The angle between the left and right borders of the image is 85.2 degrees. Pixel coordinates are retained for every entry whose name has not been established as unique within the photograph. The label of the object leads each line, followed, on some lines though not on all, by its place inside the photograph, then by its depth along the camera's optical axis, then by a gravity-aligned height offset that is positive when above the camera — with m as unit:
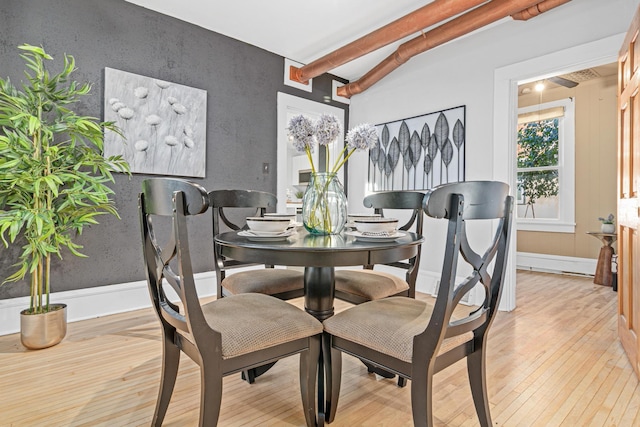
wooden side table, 4.08 -0.54
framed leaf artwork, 3.51 +0.68
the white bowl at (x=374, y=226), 1.53 -0.06
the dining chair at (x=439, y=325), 1.05 -0.39
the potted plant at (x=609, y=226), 4.09 -0.13
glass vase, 1.67 +0.04
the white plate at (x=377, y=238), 1.44 -0.10
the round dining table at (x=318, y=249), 1.22 -0.13
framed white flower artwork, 2.85 +0.77
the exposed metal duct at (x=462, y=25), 2.55 +1.55
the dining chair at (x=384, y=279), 1.87 -0.37
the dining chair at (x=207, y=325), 1.08 -0.40
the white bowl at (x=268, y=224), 1.45 -0.05
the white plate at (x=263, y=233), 1.44 -0.09
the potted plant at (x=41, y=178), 2.05 +0.20
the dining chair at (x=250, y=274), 1.92 -0.37
